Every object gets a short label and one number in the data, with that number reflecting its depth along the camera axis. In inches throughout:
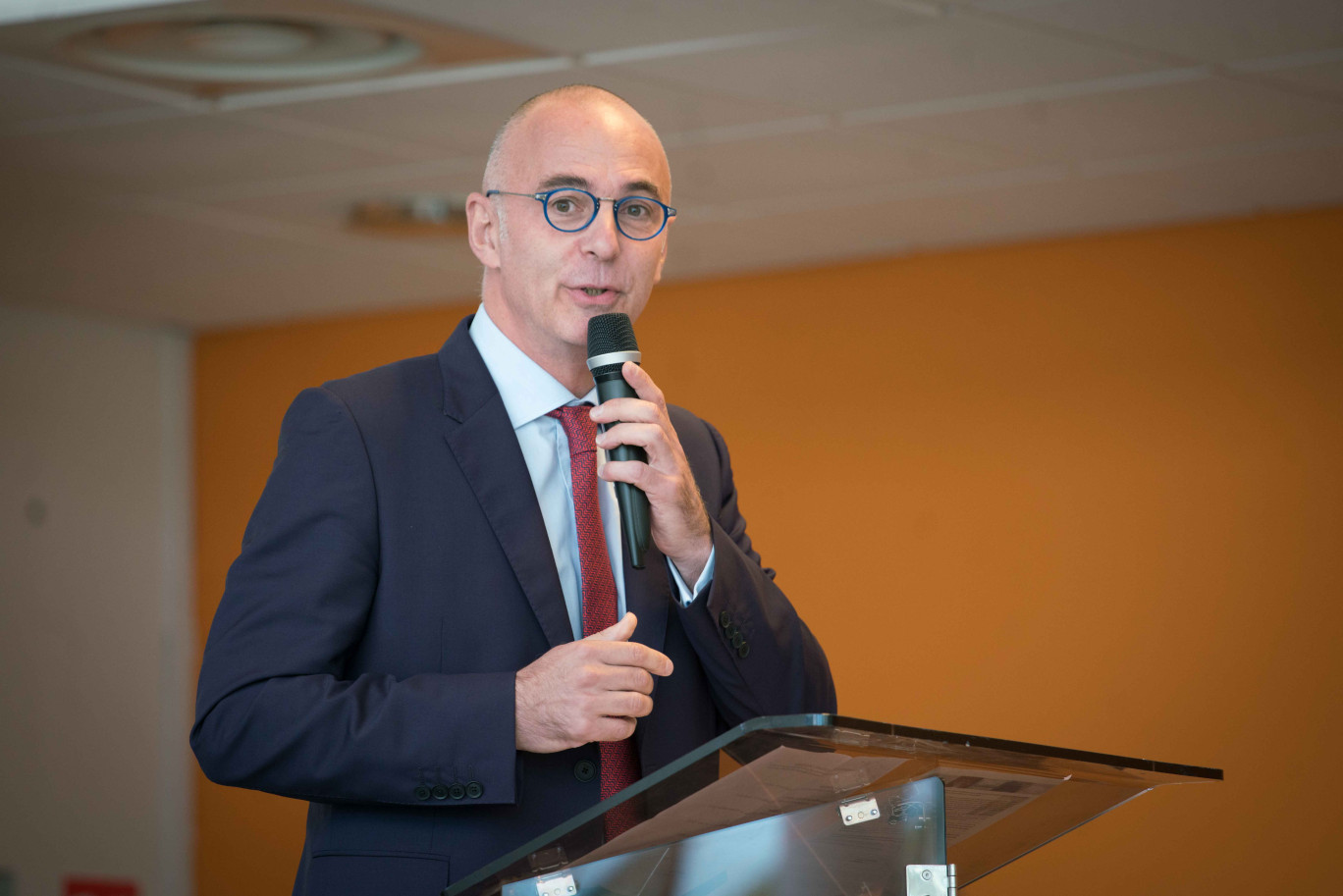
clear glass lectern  133.7
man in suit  144.4
